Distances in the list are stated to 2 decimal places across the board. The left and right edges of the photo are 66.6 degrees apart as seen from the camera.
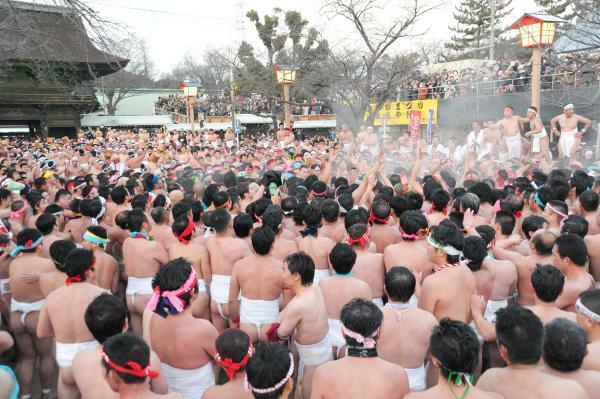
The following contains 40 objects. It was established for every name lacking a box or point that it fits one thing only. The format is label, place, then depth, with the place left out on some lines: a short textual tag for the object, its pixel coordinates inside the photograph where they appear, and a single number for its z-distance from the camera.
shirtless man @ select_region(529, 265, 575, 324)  2.95
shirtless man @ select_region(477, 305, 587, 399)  2.18
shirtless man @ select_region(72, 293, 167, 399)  2.71
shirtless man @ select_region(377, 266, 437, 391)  3.02
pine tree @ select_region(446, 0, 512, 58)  34.92
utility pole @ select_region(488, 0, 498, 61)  21.14
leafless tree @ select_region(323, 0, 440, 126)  11.59
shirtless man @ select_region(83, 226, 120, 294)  4.35
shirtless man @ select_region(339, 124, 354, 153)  14.65
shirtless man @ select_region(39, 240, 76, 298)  3.90
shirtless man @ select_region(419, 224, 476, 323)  3.43
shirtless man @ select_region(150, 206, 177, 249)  5.25
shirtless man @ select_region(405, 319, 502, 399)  2.16
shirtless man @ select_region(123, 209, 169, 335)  4.54
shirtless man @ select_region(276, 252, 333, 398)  3.29
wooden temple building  24.09
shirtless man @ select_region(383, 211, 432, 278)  4.11
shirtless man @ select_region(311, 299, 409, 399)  2.41
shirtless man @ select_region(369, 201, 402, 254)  4.88
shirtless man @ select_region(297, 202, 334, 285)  4.47
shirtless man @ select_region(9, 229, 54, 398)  4.19
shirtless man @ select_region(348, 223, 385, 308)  4.15
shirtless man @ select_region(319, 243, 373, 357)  3.52
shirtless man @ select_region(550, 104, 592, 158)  10.73
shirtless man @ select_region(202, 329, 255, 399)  2.44
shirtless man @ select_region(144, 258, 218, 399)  2.95
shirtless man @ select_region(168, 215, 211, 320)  4.52
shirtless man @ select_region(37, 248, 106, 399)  3.31
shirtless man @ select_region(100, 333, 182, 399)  2.23
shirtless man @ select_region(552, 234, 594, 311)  3.47
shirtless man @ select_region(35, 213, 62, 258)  4.99
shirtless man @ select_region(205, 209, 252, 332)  4.43
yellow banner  19.67
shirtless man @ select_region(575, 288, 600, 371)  2.50
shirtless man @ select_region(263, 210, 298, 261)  4.60
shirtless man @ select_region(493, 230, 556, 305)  3.90
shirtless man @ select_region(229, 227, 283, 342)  3.84
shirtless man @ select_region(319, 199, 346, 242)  4.98
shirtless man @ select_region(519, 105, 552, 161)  10.91
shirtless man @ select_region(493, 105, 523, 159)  11.47
